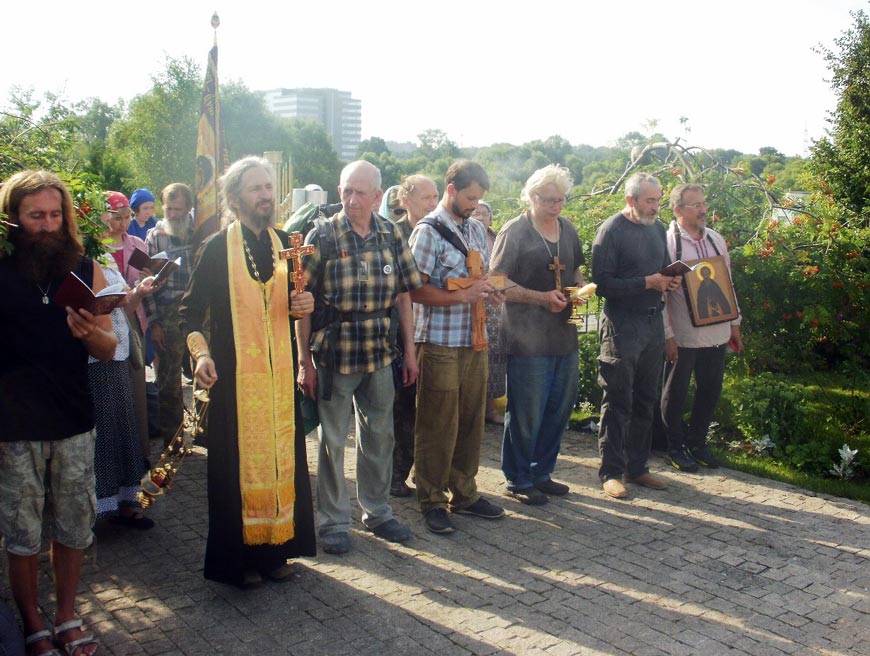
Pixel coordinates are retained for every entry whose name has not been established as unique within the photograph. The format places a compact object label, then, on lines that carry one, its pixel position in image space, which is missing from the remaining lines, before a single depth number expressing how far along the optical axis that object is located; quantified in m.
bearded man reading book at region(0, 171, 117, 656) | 3.71
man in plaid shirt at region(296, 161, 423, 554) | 5.03
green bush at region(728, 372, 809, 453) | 7.03
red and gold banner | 7.62
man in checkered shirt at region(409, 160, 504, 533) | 5.48
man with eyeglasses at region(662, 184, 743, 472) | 6.81
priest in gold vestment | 4.47
